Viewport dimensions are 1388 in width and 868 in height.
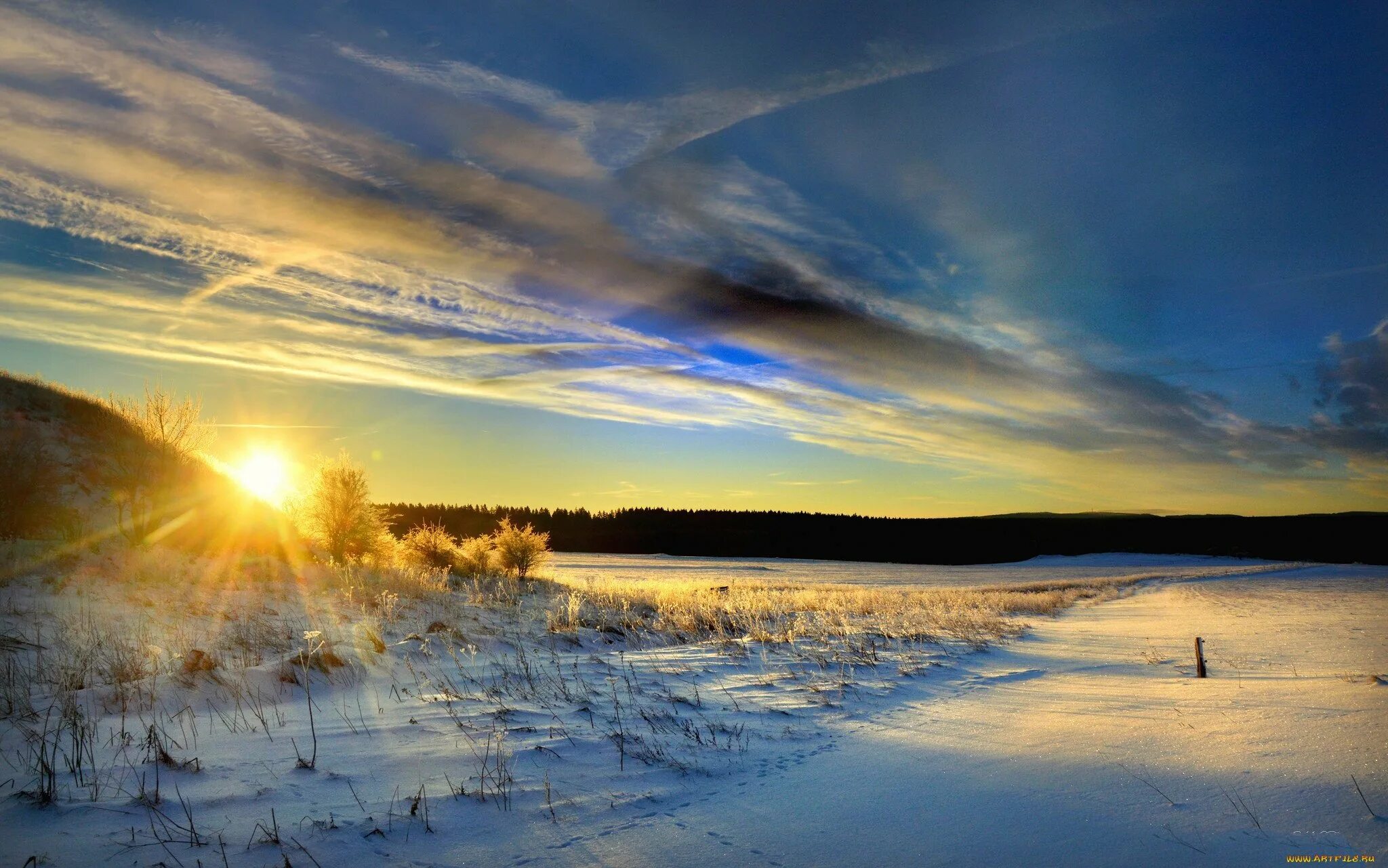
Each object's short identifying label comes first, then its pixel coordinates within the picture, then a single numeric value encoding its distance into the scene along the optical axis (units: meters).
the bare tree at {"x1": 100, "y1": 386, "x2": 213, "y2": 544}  16.42
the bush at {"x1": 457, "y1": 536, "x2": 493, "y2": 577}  26.34
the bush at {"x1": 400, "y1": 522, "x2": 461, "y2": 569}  25.53
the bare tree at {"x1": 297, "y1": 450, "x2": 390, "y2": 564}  21.97
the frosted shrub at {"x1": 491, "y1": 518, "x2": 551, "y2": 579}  28.28
